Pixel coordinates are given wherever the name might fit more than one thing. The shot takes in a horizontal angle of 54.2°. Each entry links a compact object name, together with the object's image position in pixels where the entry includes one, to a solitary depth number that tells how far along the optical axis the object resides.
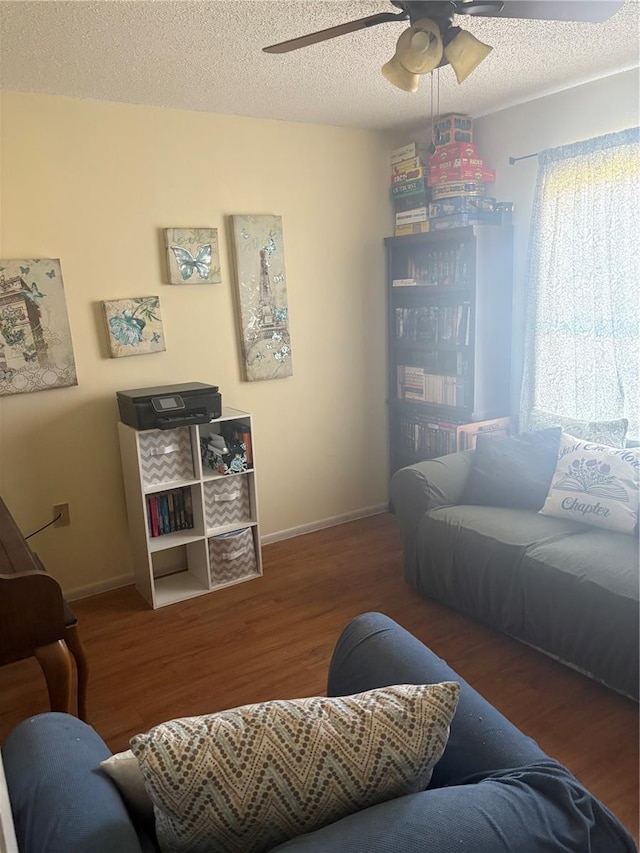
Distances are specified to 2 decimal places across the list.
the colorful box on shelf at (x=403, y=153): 3.66
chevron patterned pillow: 0.93
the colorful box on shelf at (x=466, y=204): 3.46
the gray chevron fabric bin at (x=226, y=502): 3.24
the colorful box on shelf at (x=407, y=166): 3.65
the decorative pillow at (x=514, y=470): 2.94
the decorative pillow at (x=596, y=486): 2.57
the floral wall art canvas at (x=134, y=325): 3.11
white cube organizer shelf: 3.07
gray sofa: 2.22
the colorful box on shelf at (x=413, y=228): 3.69
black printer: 2.92
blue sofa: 0.92
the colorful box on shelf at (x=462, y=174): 3.43
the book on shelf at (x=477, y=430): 3.56
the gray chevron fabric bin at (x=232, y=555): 3.27
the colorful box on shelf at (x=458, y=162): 3.43
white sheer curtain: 2.93
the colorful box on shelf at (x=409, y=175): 3.65
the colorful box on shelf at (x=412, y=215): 3.72
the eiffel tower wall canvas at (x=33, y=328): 2.85
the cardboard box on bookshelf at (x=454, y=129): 3.48
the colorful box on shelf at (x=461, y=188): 3.45
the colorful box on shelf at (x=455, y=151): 3.45
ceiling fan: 1.61
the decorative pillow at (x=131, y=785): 1.09
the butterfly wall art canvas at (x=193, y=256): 3.23
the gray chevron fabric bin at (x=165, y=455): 3.02
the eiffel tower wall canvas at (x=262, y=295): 3.45
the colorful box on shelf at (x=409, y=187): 3.69
